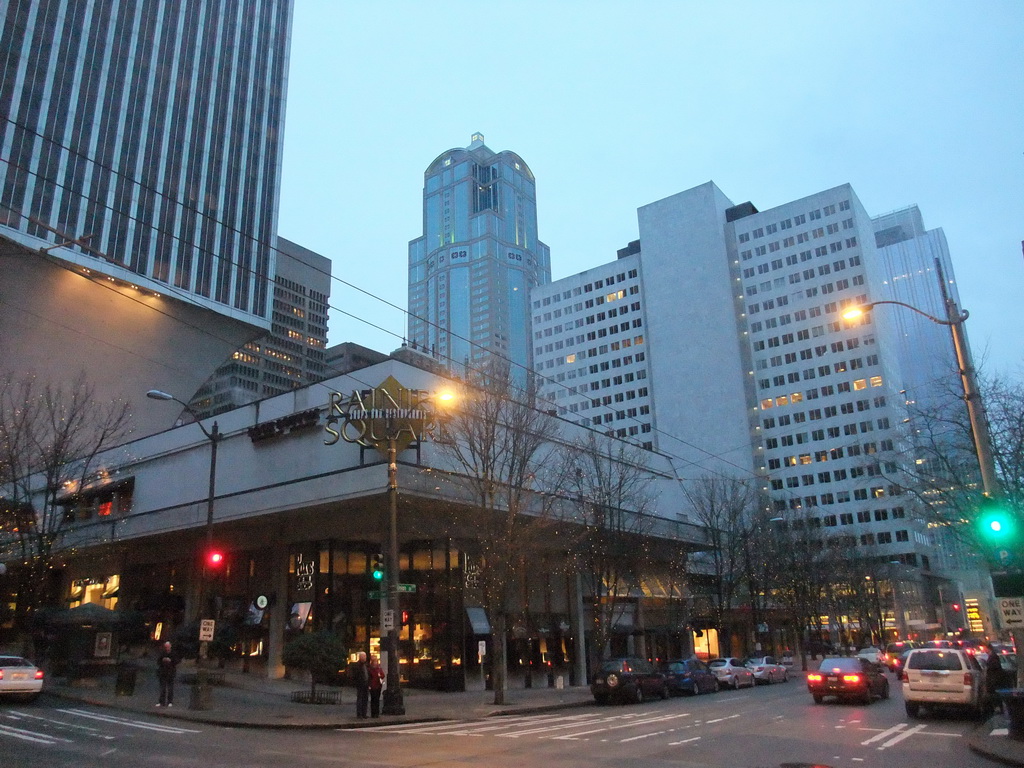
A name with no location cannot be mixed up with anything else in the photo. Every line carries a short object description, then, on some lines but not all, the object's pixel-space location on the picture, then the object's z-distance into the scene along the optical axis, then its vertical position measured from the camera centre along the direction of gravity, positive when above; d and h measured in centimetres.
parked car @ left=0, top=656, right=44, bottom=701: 2180 -122
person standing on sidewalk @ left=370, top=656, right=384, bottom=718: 2100 -173
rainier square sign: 2981 +774
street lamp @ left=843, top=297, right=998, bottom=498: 1548 +404
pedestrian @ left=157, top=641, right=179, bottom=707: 2280 -128
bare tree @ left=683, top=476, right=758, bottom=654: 4481 +442
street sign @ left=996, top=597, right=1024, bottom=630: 1545 -20
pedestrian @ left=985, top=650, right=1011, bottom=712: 2073 -206
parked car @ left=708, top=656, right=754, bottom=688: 3684 -294
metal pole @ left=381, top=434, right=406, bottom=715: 2170 -62
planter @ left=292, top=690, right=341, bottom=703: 2473 -226
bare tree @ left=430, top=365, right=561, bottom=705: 2691 +505
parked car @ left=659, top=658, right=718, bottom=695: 3209 -268
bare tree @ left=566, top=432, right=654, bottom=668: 3366 +398
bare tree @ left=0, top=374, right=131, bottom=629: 3014 +520
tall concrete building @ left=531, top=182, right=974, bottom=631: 11081 +3941
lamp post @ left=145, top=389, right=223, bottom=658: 2314 +353
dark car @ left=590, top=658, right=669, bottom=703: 2769 -236
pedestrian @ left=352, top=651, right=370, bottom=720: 2056 -162
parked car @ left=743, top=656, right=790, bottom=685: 4028 -312
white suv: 1947 -194
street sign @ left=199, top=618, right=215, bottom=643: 2264 -5
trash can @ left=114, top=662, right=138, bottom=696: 2475 -156
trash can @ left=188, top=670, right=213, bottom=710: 2219 -187
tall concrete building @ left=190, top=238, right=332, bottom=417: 15512 +5815
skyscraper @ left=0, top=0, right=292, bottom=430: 6259 +3833
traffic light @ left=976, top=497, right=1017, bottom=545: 1484 +144
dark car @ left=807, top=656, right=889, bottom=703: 2416 -225
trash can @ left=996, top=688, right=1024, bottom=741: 1394 -196
